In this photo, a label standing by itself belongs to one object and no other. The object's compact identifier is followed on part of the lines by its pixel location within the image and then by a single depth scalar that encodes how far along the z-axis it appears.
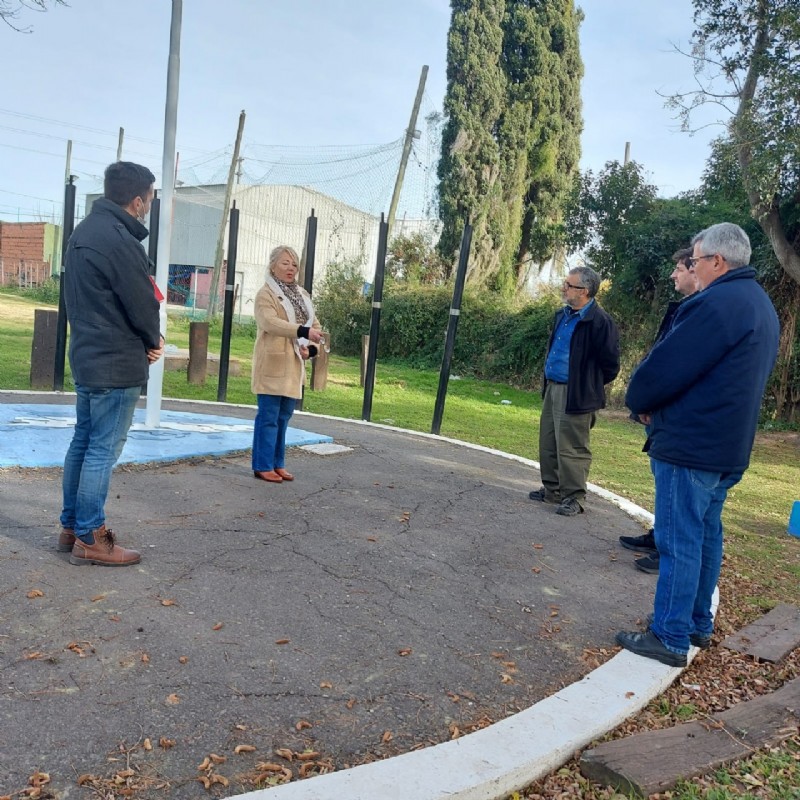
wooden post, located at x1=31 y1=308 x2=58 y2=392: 10.05
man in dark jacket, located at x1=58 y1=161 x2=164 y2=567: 3.83
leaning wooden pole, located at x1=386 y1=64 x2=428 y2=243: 26.65
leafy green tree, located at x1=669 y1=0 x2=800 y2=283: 11.69
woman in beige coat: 6.03
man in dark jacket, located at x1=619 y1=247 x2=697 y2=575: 4.30
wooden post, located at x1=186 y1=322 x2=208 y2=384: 12.43
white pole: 7.56
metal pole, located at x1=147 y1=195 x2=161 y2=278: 9.57
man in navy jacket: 3.40
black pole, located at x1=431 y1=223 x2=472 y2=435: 9.21
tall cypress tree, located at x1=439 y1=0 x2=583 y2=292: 26.62
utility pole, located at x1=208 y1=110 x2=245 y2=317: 30.08
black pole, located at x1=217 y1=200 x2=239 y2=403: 9.98
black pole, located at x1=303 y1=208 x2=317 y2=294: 10.04
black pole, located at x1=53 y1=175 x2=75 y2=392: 9.09
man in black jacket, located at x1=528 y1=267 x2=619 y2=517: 6.14
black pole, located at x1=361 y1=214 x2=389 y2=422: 9.60
